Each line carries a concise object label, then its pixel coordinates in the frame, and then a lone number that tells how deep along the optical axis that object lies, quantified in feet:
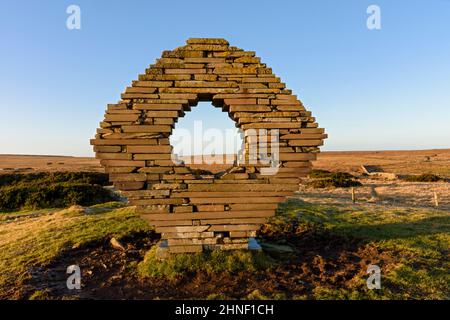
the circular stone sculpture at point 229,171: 25.34
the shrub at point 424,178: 116.10
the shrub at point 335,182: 101.13
